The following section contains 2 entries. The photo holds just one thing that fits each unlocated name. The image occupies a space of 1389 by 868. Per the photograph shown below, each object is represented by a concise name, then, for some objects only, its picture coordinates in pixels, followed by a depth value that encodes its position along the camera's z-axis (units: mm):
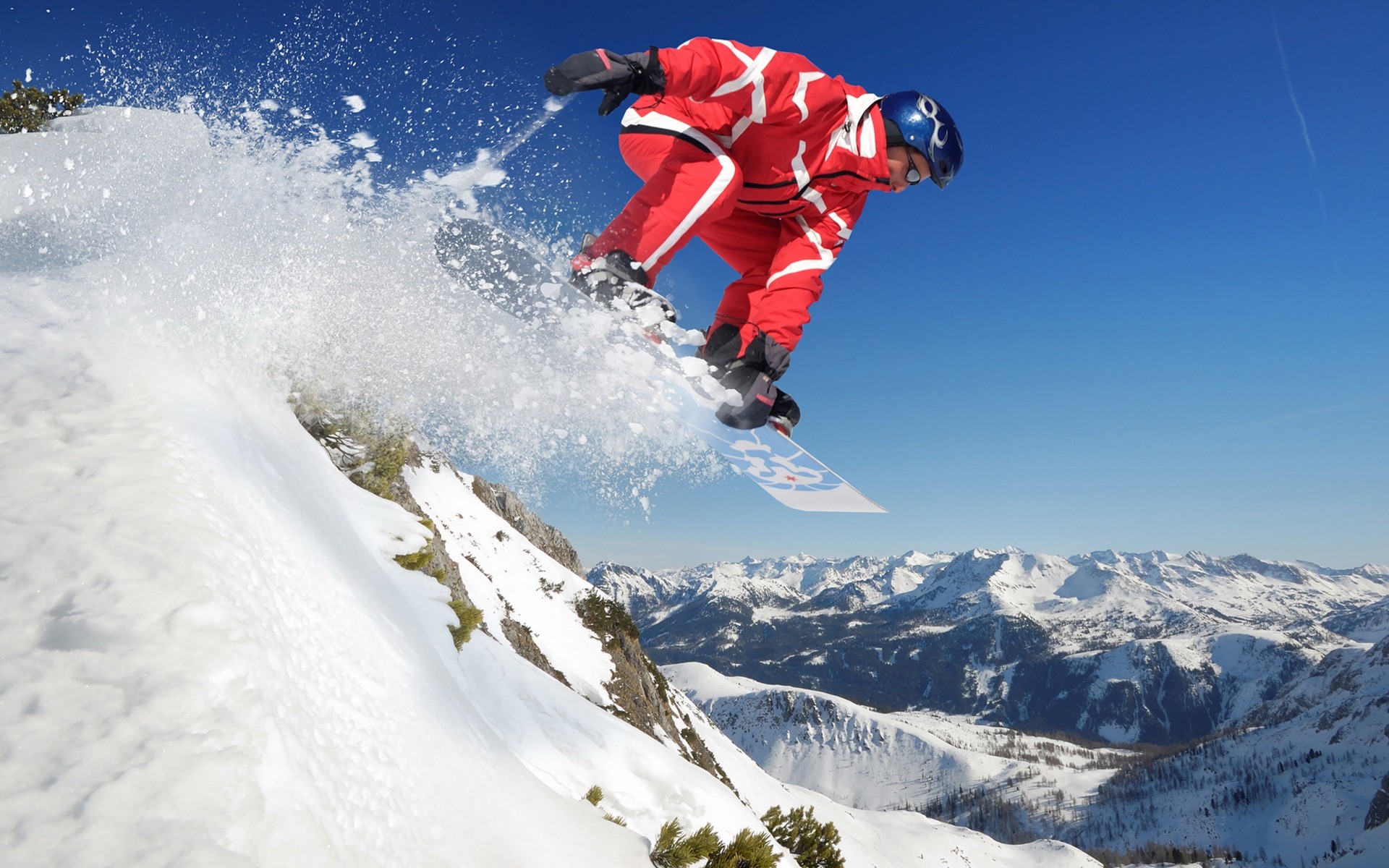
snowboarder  4020
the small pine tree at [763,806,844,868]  7355
